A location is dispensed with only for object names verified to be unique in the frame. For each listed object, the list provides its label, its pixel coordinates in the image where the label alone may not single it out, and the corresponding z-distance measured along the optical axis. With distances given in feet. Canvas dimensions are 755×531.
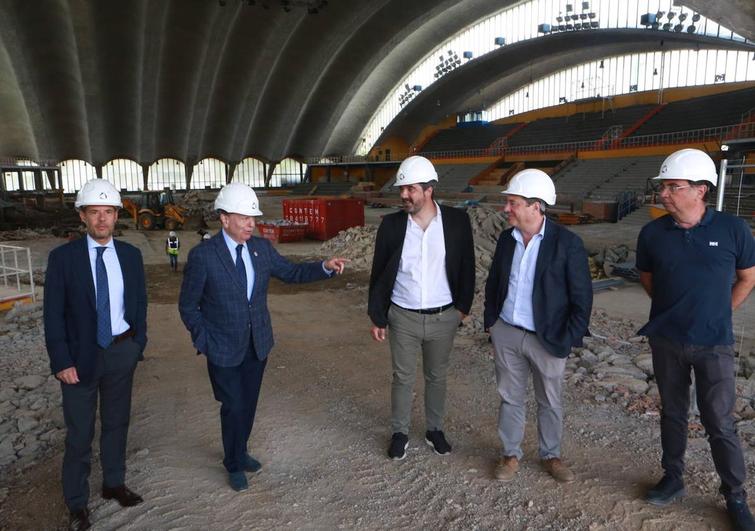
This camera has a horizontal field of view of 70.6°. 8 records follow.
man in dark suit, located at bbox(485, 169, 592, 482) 10.84
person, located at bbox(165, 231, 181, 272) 42.57
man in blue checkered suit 10.80
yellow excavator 76.43
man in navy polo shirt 9.75
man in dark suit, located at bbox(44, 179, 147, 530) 9.89
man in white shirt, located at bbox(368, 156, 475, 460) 12.11
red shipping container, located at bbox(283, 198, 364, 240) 63.21
